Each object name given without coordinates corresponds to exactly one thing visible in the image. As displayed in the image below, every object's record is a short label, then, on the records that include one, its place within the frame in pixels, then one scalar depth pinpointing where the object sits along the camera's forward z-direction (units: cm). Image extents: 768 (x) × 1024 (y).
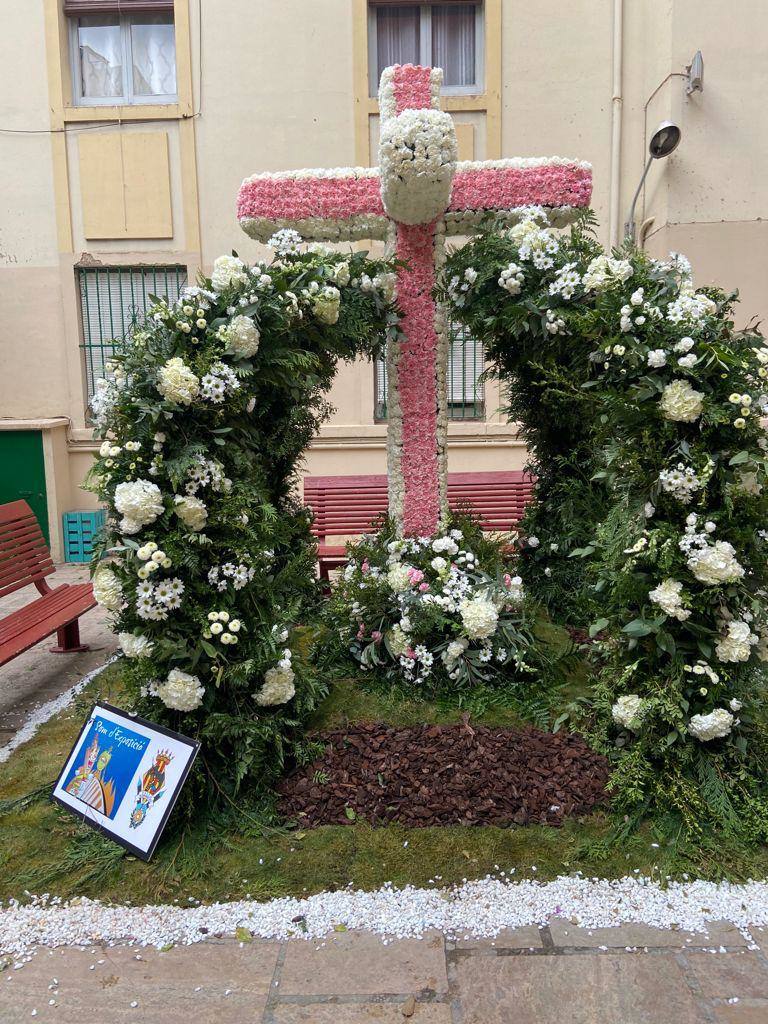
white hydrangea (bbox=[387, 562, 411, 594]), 343
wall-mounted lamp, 587
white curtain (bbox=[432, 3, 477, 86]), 699
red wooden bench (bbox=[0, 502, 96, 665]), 396
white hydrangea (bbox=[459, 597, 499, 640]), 321
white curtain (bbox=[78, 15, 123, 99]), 716
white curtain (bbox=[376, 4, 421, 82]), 699
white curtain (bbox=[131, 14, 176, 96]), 712
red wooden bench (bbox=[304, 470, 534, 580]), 564
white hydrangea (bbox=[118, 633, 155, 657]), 253
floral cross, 323
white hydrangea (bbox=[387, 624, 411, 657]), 329
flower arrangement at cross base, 325
